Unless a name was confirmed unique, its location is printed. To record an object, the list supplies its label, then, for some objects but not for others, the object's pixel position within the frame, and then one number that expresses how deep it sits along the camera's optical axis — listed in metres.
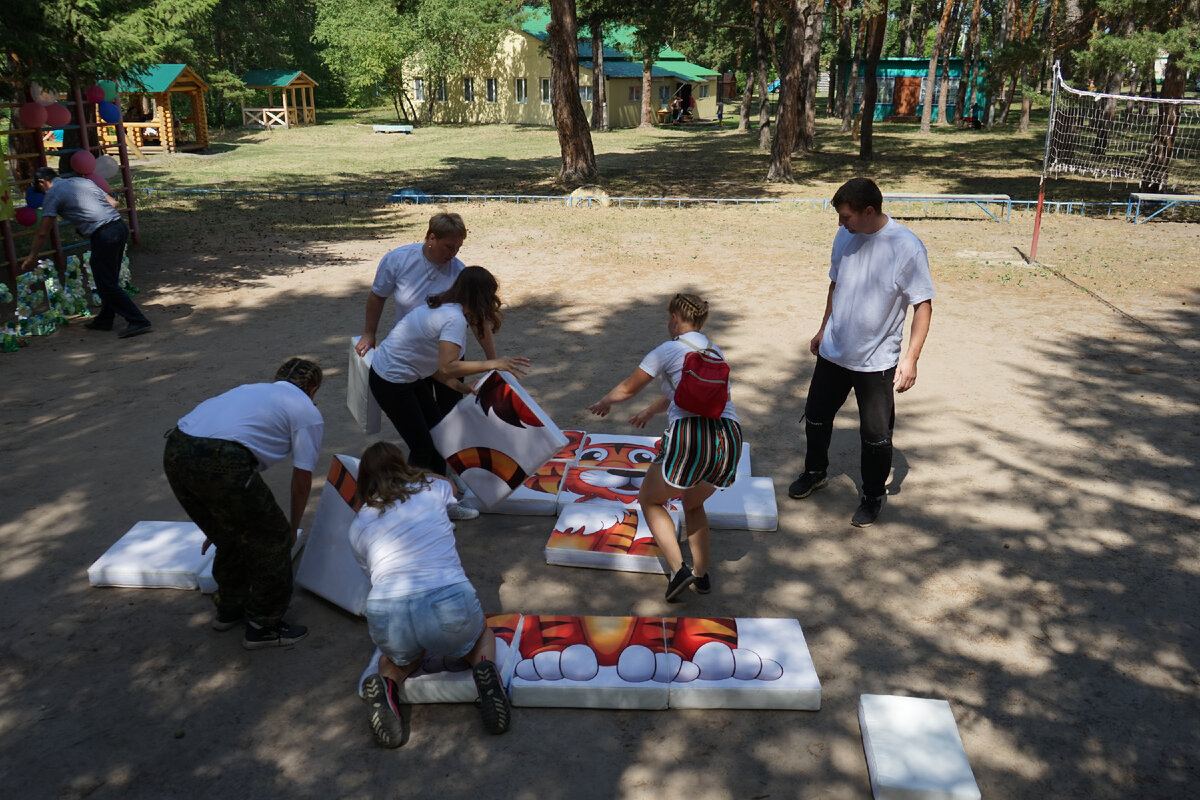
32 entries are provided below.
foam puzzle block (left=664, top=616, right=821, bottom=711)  3.92
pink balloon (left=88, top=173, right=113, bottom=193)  11.68
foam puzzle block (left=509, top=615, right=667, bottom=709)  3.93
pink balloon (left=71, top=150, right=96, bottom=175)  11.33
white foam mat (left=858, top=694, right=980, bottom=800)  3.34
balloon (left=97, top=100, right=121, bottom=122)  12.70
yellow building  47.88
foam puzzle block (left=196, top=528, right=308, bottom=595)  4.79
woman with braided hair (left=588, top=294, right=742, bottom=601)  4.35
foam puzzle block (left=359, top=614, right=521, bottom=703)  3.94
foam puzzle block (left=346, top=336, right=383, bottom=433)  5.65
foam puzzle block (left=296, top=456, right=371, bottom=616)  4.60
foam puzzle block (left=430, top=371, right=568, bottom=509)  5.07
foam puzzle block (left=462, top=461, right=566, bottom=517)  5.72
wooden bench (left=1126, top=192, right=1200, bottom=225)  16.05
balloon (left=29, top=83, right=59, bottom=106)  11.27
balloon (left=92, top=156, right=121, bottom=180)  12.24
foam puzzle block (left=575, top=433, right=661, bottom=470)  6.25
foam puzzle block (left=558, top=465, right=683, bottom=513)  5.75
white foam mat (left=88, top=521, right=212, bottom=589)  4.86
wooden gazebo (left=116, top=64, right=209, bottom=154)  30.72
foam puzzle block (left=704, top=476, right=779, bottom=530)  5.55
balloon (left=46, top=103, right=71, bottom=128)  11.27
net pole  12.57
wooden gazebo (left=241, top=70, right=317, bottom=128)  42.28
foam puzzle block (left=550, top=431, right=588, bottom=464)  6.35
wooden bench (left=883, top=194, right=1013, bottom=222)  16.16
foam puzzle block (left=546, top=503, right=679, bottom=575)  5.06
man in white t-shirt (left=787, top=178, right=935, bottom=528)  5.05
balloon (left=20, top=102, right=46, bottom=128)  11.01
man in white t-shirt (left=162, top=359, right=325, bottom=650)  3.93
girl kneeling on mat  3.72
